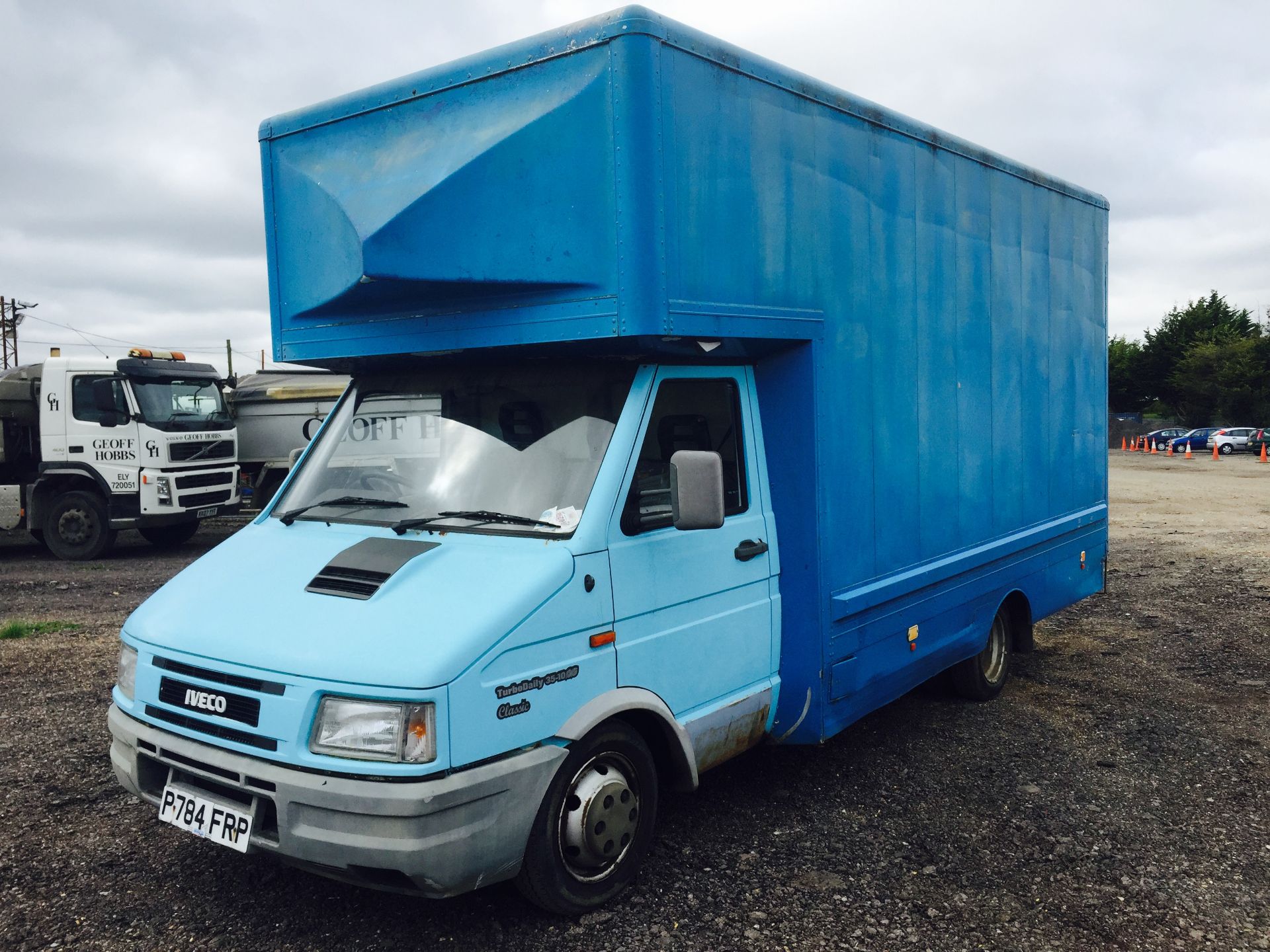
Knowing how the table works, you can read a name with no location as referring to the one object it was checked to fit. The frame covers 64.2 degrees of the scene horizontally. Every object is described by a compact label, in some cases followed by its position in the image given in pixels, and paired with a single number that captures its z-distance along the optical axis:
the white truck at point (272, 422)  15.94
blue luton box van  3.23
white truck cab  13.36
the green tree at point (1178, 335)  69.56
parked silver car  42.94
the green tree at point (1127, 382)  72.75
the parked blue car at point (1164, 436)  50.00
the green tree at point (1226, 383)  60.56
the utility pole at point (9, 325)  42.53
